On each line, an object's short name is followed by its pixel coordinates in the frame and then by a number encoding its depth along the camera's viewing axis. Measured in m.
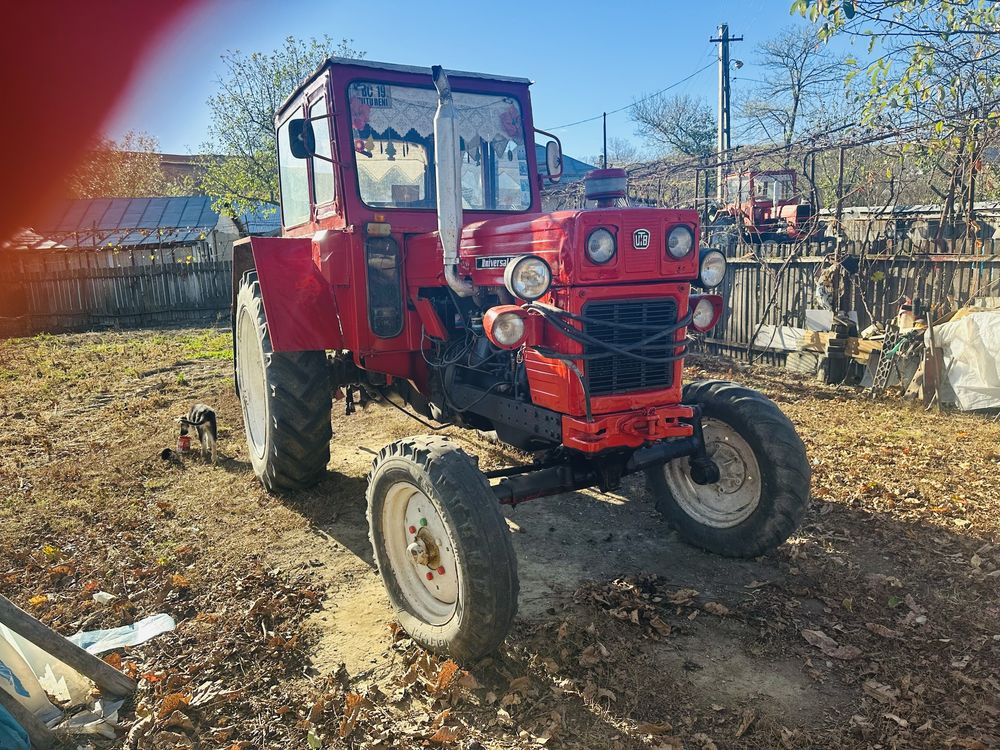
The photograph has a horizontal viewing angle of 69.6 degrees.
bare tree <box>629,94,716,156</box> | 34.91
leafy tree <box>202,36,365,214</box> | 18.31
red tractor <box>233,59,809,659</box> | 3.20
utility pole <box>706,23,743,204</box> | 24.08
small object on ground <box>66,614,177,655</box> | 3.24
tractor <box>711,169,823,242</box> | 14.84
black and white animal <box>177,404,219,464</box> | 5.96
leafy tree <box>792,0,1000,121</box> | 4.70
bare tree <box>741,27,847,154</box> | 30.56
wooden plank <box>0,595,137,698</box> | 2.66
